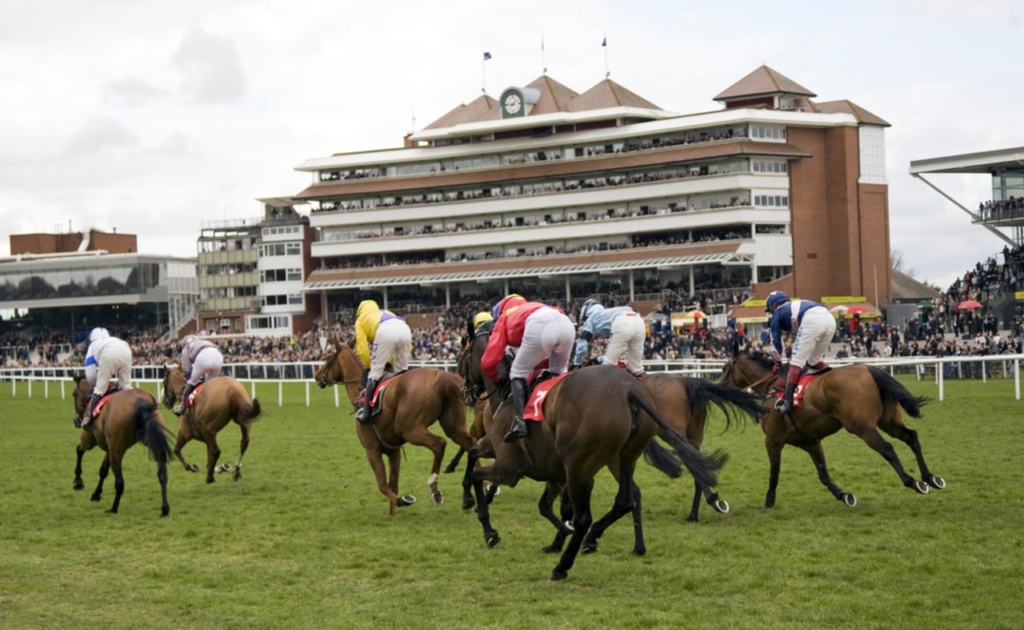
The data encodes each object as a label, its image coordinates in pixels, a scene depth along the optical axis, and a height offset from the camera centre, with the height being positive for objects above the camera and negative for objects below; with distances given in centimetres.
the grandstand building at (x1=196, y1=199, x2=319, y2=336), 7556 +380
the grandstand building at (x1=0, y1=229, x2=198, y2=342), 8275 +345
